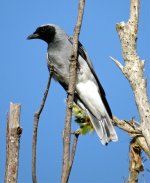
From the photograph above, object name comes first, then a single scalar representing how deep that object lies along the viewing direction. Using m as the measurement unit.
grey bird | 10.73
